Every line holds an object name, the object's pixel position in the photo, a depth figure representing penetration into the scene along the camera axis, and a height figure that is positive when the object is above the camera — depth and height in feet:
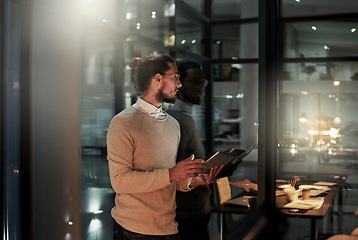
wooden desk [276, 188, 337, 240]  10.77 -2.19
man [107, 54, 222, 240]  7.06 -0.64
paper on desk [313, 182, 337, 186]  15.68 -2.15
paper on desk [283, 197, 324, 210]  11.70 -2.17
